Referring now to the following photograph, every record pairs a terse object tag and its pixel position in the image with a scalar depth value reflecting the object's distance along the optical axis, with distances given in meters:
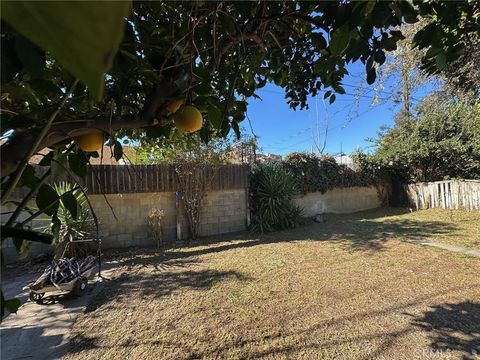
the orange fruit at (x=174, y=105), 0.86
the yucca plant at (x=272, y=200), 7.50
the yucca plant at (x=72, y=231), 4.90
